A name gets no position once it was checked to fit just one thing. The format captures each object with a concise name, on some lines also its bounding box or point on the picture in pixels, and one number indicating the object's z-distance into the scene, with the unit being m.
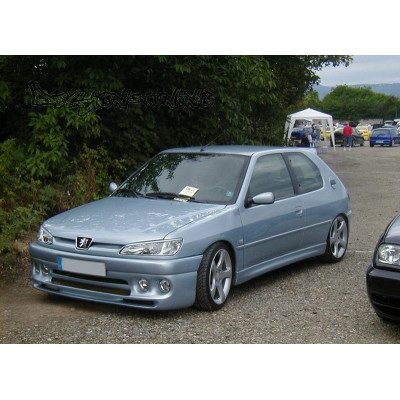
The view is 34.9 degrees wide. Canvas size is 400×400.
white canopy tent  37.28
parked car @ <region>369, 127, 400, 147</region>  46.91
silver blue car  5.44
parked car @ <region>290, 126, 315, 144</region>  41.64
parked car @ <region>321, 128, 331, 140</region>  45.96
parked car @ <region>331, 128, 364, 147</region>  48.25
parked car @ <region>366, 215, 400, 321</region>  4.85
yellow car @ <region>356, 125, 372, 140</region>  57.75
